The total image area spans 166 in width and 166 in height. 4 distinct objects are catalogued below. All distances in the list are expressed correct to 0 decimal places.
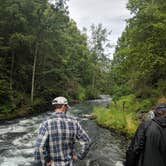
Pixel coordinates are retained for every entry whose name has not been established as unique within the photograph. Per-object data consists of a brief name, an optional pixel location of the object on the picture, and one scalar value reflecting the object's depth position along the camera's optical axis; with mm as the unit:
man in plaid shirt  2354
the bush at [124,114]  10760
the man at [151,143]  2320
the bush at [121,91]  19857
